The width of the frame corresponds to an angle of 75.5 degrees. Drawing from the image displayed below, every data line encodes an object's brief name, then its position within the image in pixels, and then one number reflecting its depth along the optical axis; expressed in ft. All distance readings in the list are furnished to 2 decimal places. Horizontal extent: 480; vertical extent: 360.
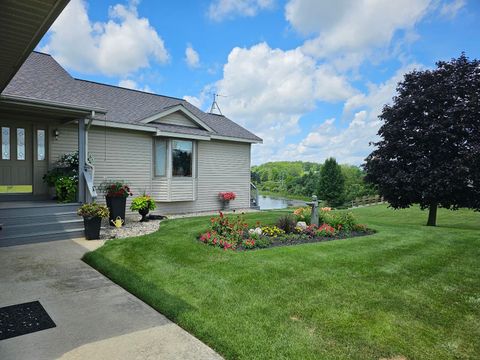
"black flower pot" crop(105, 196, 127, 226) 27.91
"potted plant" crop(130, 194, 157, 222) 30.53
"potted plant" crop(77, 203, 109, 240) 22.74
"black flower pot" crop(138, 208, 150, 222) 31.00
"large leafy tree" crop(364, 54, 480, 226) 34.42
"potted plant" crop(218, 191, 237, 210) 43.57
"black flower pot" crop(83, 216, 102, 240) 22.79
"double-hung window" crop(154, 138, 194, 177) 36.83
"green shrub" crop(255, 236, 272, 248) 20.76
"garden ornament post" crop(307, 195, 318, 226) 26.07
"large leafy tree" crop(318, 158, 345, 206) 104.37
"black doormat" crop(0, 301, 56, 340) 9.61
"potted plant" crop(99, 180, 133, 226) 27.94
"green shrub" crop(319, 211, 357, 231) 27.43
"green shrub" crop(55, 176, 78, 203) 26.55
